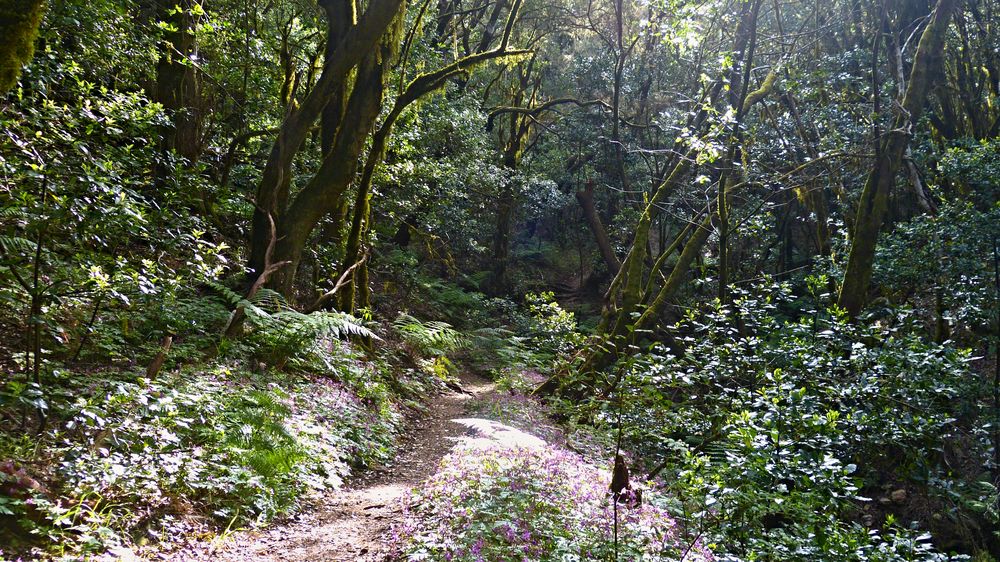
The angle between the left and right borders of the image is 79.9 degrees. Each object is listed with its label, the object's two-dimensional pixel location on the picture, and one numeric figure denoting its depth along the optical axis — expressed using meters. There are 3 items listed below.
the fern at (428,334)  10.26
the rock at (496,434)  6.44
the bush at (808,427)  4.16
